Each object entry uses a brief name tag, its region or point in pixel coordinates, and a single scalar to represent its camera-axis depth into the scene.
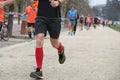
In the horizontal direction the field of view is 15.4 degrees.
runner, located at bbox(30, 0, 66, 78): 7.71
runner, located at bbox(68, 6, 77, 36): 28.73
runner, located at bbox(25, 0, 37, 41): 19.05
